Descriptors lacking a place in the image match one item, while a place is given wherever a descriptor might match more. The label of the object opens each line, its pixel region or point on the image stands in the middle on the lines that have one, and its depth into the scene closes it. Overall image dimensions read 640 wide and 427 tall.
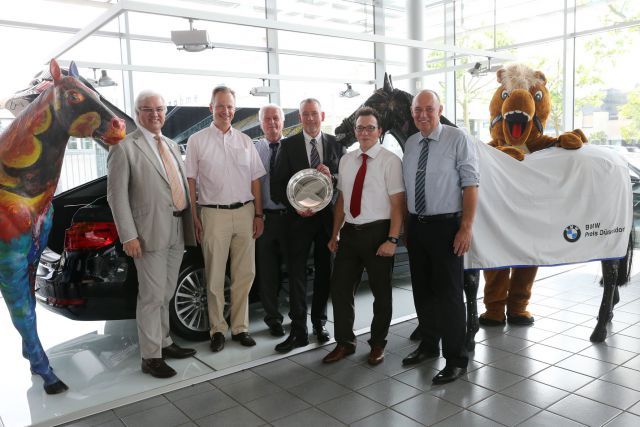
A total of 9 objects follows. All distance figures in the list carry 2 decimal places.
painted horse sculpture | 2.75
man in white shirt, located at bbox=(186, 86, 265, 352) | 3.41
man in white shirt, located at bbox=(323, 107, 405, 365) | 3.15
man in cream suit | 2.98
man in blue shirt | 2.97
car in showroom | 3.25
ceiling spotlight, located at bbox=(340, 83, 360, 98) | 8.10
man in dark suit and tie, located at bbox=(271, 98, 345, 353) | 3.48
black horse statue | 3.47
